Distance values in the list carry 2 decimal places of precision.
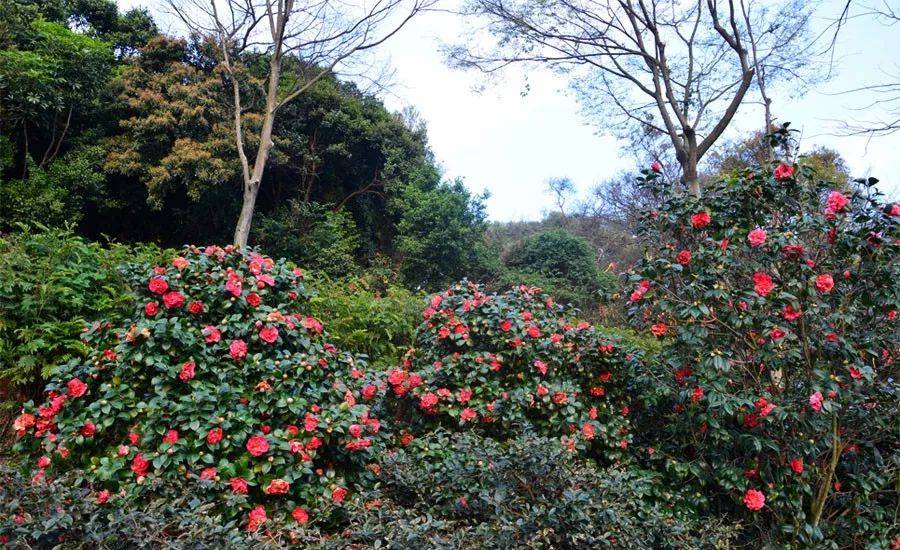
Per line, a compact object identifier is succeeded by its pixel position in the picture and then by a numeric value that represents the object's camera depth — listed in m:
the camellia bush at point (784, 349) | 2.77
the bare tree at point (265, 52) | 10.27
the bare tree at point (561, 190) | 22.64
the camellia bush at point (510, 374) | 2.99
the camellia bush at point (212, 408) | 2.34
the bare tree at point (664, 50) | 7.99
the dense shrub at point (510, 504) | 2.10
